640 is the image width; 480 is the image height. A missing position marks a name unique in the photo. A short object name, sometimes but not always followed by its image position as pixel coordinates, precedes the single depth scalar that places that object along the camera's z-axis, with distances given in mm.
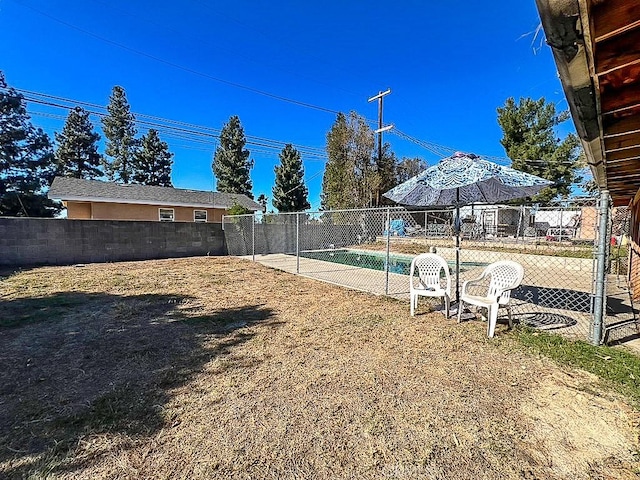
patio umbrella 3973
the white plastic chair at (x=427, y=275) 4291
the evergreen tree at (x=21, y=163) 18203
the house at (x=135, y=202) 14344
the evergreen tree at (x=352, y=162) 19250
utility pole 17142
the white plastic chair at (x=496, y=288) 3617
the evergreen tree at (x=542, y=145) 20722
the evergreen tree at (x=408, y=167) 21906
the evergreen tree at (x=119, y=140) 26422
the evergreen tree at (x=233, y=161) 26125
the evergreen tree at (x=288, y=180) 24797
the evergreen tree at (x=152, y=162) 27297
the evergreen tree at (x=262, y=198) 29266
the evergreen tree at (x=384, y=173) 19078
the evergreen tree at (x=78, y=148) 24969
